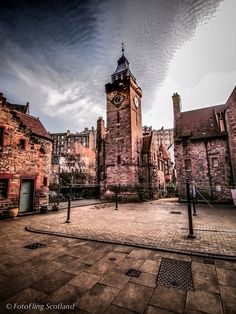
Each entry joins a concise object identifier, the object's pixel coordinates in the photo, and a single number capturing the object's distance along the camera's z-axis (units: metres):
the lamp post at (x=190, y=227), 6.86
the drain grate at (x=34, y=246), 5.93
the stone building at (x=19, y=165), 12.20
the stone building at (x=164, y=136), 81.69
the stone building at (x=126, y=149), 24.73
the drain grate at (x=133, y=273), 4.04
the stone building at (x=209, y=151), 19.15
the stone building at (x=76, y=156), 38.72
